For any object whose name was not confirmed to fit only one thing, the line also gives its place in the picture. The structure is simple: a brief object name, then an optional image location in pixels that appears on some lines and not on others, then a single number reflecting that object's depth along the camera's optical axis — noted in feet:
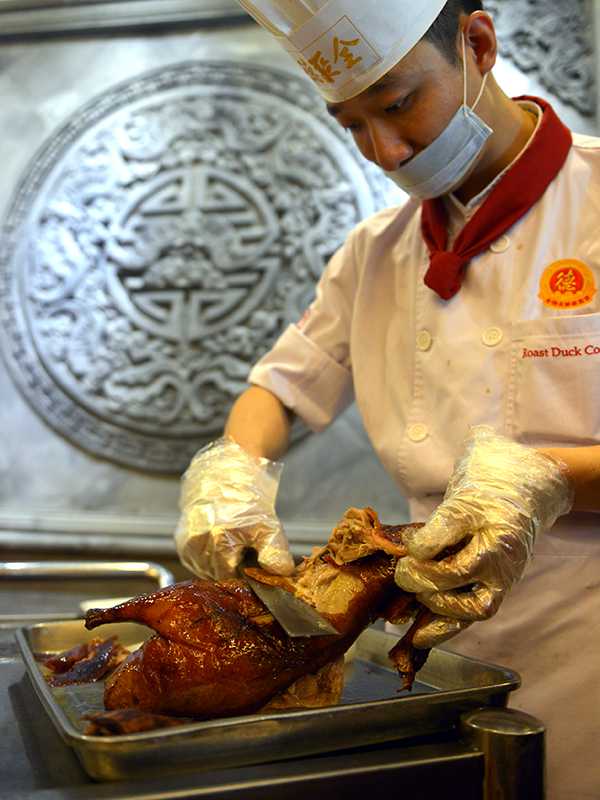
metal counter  2.27
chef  4.01
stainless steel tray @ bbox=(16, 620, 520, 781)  2.30
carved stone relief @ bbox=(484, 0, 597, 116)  8.80
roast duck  3.05
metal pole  2.52
